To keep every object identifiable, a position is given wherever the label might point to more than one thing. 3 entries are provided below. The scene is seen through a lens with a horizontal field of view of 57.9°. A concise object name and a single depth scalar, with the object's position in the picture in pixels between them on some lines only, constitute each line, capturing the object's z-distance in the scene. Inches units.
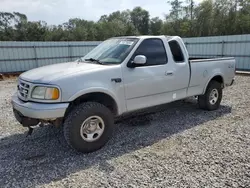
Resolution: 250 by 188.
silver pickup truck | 133.6
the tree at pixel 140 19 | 3006.9
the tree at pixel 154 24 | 2782.5
